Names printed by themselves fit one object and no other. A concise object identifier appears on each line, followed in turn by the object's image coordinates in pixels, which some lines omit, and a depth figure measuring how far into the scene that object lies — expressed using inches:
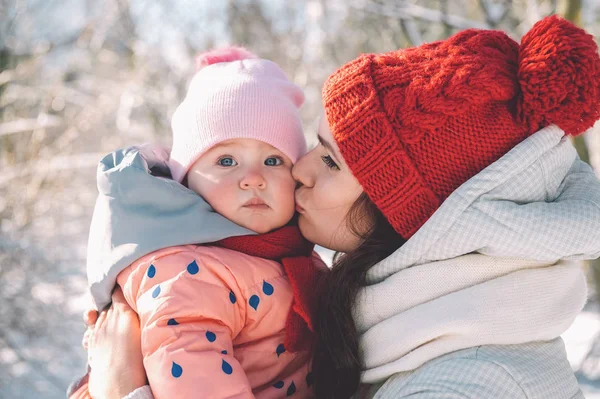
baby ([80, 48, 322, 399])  55.6
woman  51.9
